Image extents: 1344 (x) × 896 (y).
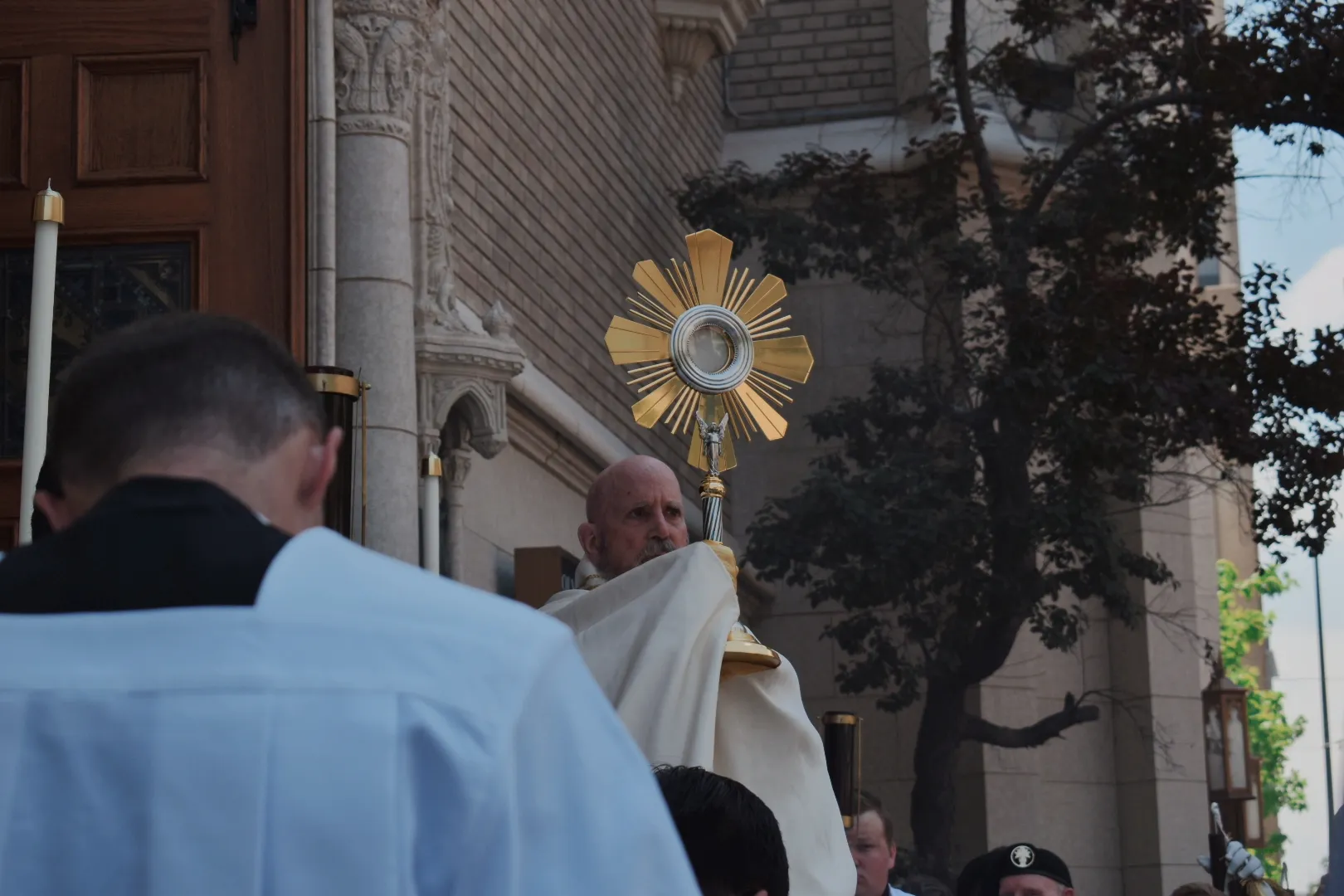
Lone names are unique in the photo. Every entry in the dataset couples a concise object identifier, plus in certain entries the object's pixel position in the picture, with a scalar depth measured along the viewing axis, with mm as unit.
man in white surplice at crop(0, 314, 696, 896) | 3166
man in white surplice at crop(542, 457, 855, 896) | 8930
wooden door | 12508
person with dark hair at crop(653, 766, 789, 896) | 5234
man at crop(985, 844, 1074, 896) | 12070
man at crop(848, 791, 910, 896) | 12281
